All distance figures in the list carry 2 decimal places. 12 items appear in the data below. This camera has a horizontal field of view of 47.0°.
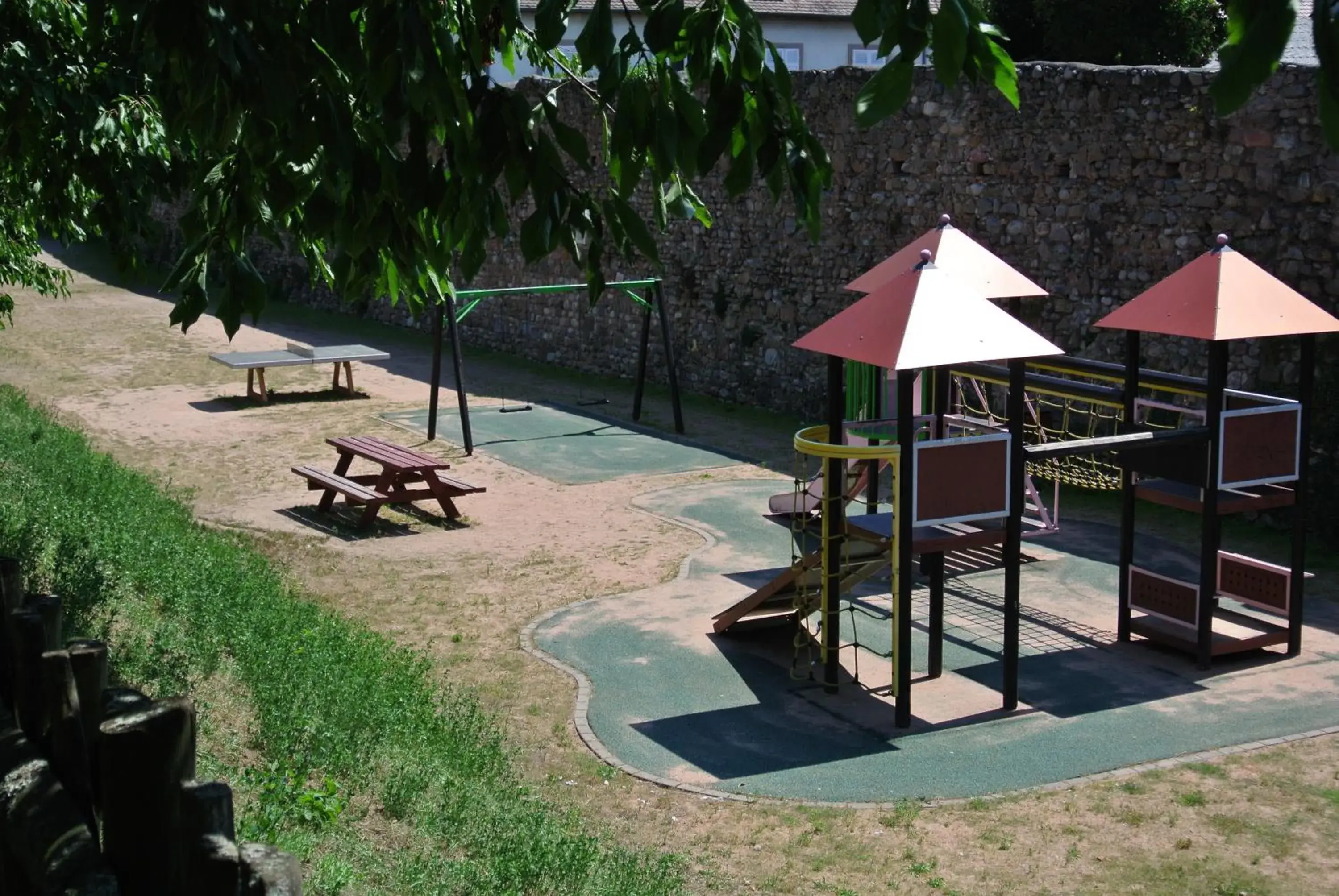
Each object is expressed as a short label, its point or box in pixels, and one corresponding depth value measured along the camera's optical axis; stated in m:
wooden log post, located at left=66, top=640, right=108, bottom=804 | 3.43
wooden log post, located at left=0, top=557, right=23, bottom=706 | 3.88
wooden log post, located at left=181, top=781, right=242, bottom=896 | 2.79
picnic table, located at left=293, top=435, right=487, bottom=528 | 12.06
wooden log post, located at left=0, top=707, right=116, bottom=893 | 3.02
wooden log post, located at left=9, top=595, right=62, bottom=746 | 3.57
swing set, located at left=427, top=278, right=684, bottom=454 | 14.79
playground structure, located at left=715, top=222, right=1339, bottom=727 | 8.06
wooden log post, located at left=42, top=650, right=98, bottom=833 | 3.40
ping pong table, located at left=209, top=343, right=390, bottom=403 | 17.47
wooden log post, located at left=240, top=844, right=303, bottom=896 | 2.87
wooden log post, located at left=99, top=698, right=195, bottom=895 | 2.97
